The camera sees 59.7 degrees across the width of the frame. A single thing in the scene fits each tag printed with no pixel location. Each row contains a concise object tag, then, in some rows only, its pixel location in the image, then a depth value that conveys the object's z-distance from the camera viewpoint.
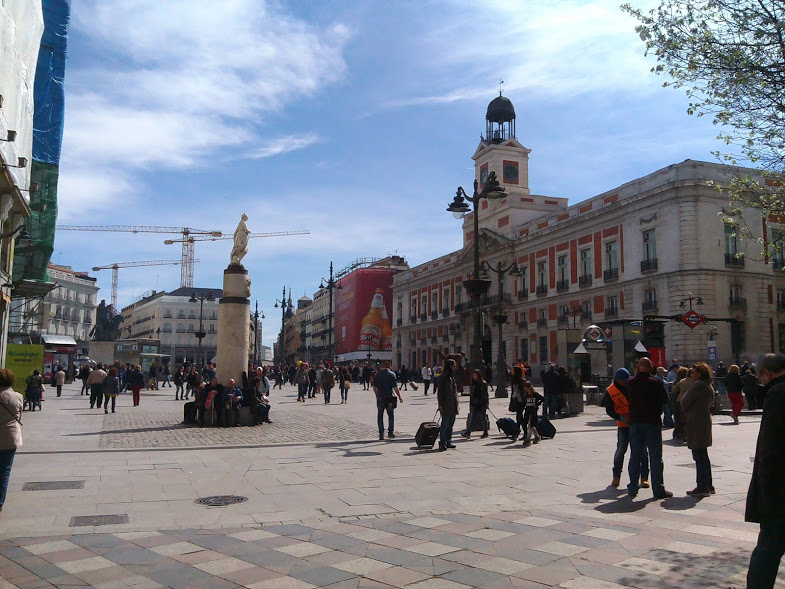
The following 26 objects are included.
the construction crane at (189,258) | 136.40
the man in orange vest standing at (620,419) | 8.50
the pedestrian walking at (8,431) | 6.87
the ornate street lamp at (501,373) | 27.00
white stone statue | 18.70
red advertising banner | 76.75
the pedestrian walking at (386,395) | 13.72
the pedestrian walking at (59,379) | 29.73
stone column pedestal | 17.56
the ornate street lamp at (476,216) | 18.24
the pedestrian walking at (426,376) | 32.72
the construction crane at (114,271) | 150.62
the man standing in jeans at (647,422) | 7.92
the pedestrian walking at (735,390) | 17.08
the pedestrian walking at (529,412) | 12.77
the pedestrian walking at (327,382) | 26.92
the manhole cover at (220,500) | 7.56
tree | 7.89
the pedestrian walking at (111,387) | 20.20
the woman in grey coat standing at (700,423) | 8.04
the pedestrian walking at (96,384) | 22.05
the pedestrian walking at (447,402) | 12.16
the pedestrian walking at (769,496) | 3.82
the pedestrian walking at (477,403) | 13.80
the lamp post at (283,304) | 72.34
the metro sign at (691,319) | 26.12
